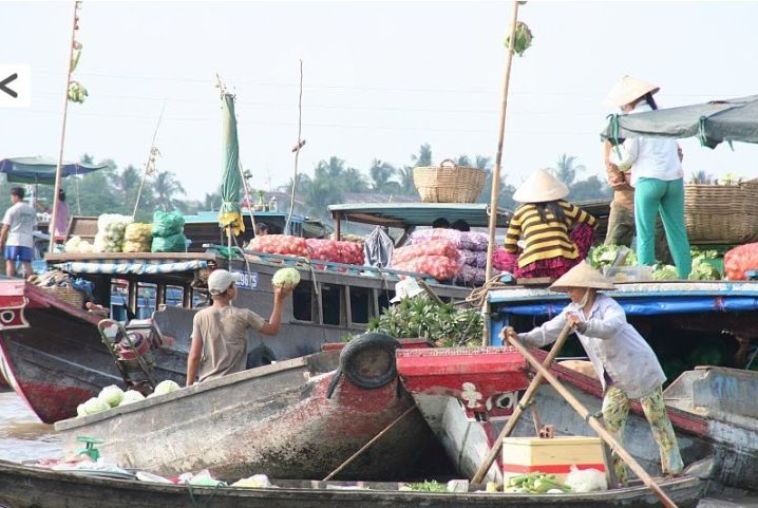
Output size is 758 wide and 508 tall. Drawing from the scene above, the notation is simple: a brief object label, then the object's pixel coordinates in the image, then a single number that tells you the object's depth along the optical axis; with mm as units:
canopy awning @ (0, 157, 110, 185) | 47156
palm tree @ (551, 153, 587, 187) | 184000
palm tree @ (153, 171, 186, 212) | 172412
